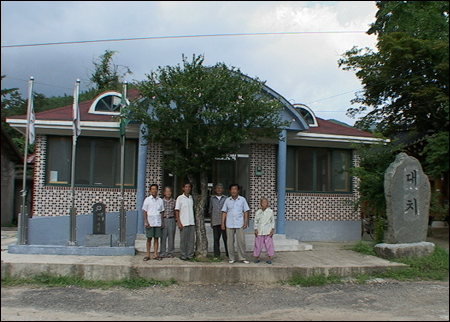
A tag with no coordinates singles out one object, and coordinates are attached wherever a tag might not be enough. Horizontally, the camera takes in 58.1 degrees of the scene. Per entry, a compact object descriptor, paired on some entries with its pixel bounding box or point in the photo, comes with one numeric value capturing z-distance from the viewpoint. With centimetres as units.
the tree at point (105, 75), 2499
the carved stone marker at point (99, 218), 944
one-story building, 1120
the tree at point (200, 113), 827
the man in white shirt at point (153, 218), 866
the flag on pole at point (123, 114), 955
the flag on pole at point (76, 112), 955
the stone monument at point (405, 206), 930
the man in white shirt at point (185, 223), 875
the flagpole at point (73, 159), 931
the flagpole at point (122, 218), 930
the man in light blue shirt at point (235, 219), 879
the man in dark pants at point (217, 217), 901
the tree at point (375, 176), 1054
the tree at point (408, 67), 1236
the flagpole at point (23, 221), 901
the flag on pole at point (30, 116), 941
